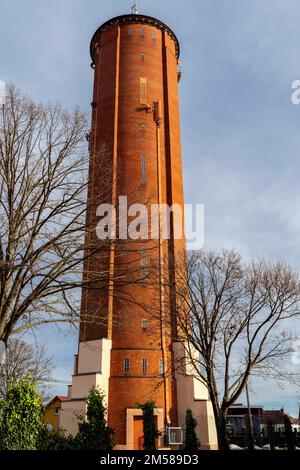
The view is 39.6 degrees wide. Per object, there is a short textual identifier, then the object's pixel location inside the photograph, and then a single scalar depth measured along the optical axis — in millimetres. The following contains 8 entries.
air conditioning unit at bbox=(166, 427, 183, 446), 22484
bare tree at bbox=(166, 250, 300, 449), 18250
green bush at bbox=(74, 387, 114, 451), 17031
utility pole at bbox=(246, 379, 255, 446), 31300
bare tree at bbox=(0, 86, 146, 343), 10414
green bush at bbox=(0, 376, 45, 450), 10859
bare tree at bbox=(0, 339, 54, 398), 31781
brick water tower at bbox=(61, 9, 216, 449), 23375
